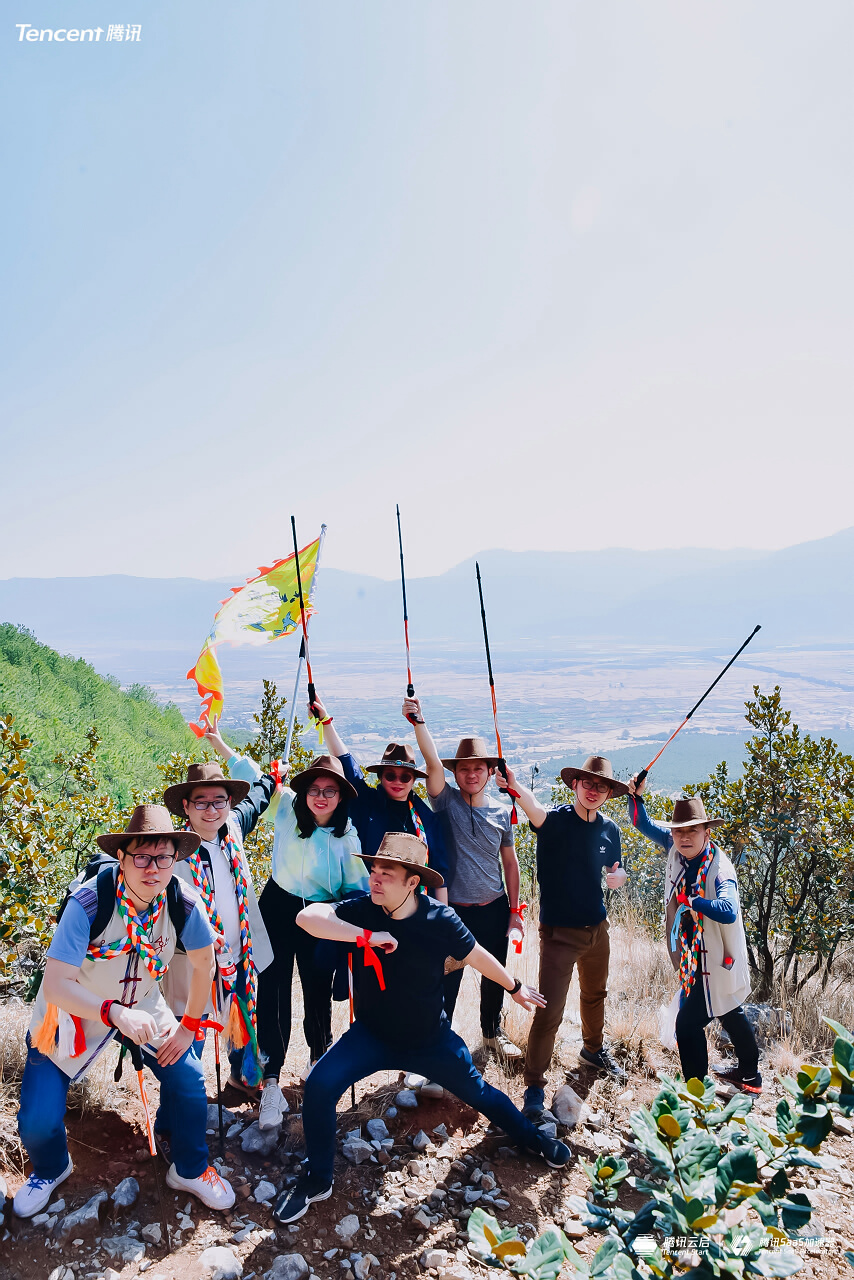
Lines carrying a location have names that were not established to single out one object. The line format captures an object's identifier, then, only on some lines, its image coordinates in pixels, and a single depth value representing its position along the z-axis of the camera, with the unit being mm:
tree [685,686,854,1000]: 6602
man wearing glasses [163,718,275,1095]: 4066
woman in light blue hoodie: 4410
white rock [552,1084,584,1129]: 4438
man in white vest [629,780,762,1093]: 4551
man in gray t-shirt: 4871
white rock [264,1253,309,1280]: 3146
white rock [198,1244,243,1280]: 3135
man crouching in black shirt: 3727
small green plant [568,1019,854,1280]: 1785
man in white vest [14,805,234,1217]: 3363
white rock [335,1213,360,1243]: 3428
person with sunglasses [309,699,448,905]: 4648
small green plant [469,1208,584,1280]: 1715
